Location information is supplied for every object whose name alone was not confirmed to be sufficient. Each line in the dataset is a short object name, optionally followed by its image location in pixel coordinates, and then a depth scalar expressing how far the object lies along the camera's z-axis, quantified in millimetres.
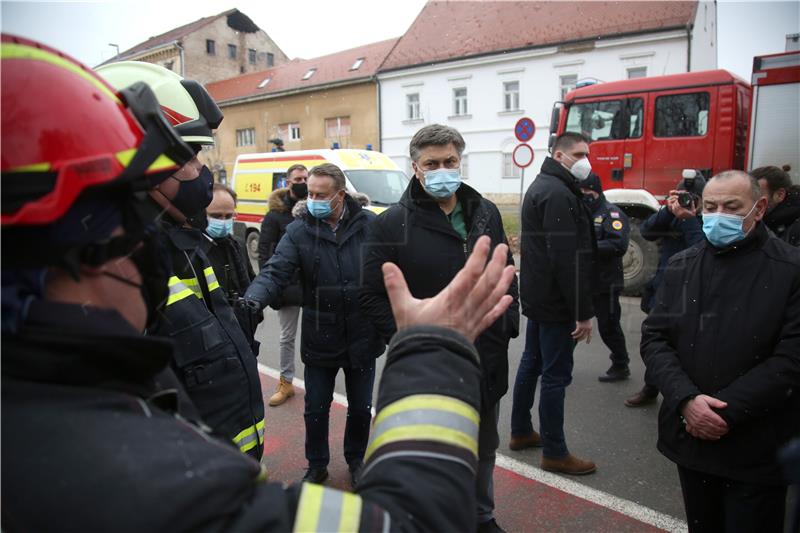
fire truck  6680
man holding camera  3908
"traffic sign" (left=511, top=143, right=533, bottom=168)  10953
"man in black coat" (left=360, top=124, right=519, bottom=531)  2582
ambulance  10250
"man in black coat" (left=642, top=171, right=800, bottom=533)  1990
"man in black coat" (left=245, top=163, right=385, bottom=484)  3293
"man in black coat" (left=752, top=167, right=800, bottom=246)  3744
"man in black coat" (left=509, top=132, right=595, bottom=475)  3150
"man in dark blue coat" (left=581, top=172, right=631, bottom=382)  4555
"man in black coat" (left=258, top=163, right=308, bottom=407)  4574
